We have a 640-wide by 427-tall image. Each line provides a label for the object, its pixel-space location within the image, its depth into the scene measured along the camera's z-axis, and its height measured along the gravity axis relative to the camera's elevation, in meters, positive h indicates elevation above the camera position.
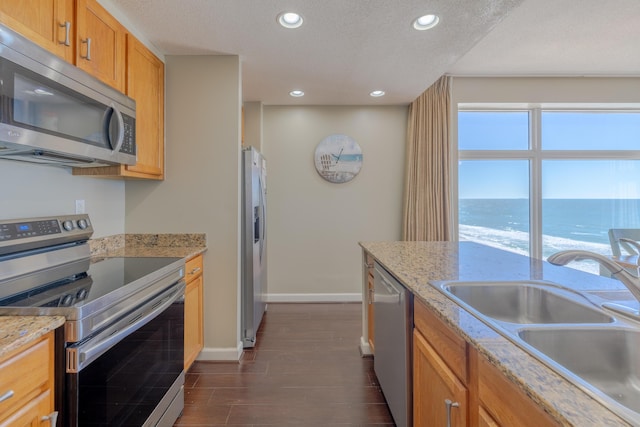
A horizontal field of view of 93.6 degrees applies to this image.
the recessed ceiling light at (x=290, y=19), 1.91 +1.29
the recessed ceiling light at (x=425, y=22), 1.95 +1.29
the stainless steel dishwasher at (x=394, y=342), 1.40 -0.68
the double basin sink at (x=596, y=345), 0.86 -0.38
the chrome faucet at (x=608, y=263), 0.86 -0.14
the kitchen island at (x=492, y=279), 0.55 -0.30
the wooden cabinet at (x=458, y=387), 0.68 -0.49
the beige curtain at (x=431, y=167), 3.55 +0.58
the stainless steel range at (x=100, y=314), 0.98 -0.40
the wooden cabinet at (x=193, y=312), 2.05 -0.70
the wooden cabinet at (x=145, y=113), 1.93 +0.75
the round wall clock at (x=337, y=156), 3.78 +0.75
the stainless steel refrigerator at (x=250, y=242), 2.56 -0.23
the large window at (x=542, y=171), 3.85 +0.58
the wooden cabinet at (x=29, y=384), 0.78 -0.48
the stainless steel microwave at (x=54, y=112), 1.06 +0.45
